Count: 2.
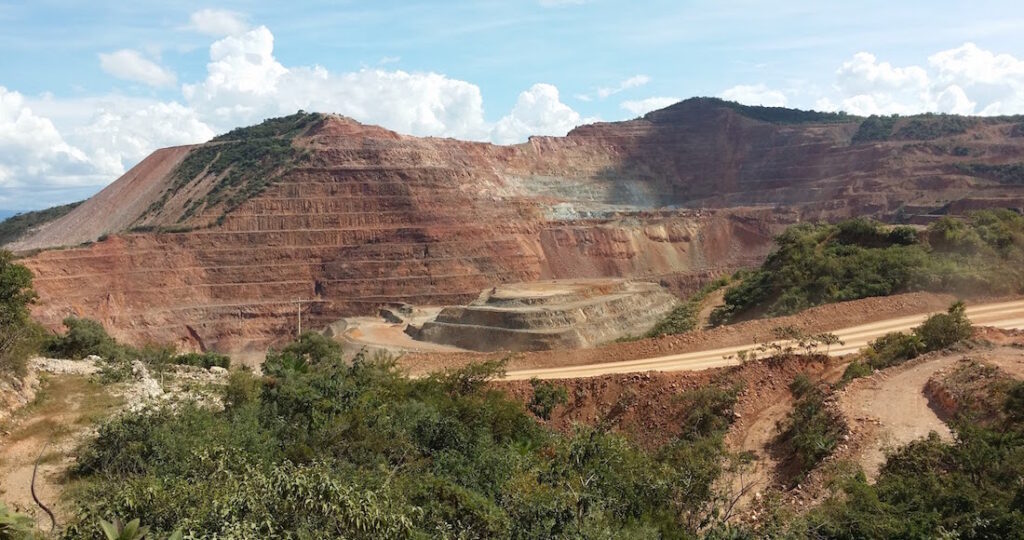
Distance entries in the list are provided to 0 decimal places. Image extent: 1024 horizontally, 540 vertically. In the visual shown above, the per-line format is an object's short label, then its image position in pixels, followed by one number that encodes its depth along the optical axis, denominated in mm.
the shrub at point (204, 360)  33138
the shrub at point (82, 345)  29734
